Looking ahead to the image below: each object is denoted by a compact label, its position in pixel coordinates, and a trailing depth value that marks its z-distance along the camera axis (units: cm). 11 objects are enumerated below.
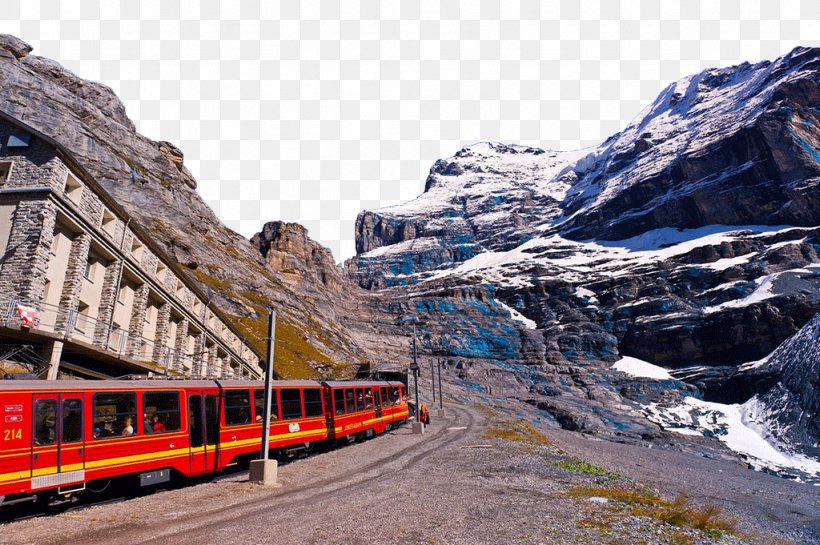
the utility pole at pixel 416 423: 3725
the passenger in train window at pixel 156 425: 1576
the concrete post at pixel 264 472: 1722
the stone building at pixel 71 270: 2147
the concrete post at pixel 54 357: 2147
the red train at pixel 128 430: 1243
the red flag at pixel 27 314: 1986
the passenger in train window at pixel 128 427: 1492
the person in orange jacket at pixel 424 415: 4644
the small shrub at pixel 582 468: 2381
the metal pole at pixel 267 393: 1814
